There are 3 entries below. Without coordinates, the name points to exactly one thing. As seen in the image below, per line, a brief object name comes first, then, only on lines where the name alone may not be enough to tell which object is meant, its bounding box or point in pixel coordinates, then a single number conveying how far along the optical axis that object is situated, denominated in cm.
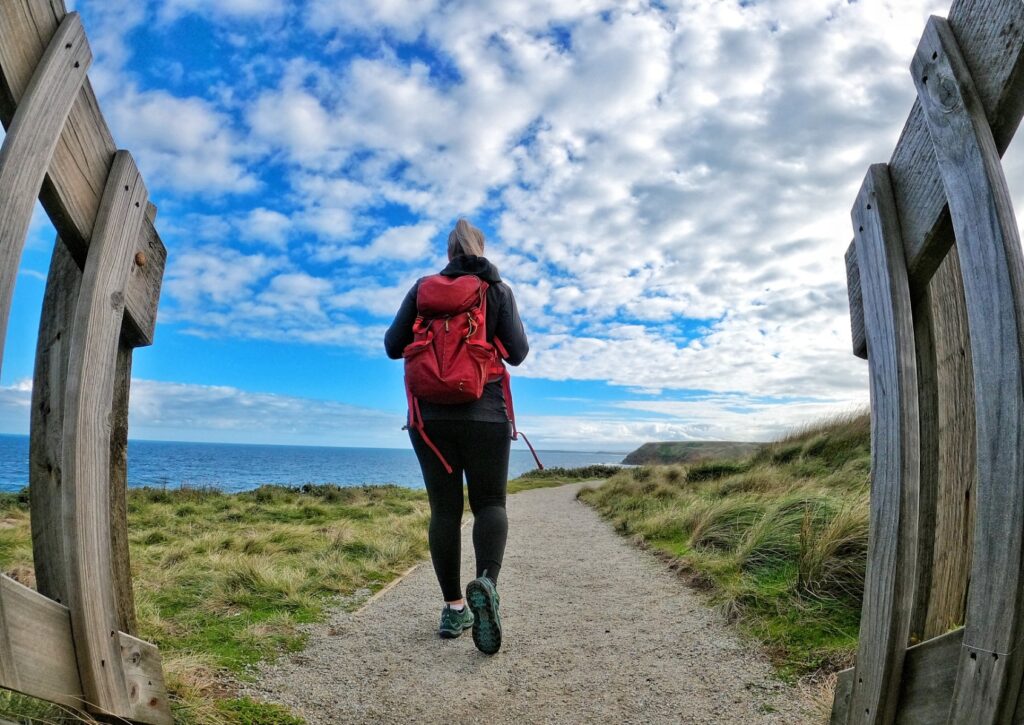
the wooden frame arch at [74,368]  157
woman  342
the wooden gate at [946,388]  135
